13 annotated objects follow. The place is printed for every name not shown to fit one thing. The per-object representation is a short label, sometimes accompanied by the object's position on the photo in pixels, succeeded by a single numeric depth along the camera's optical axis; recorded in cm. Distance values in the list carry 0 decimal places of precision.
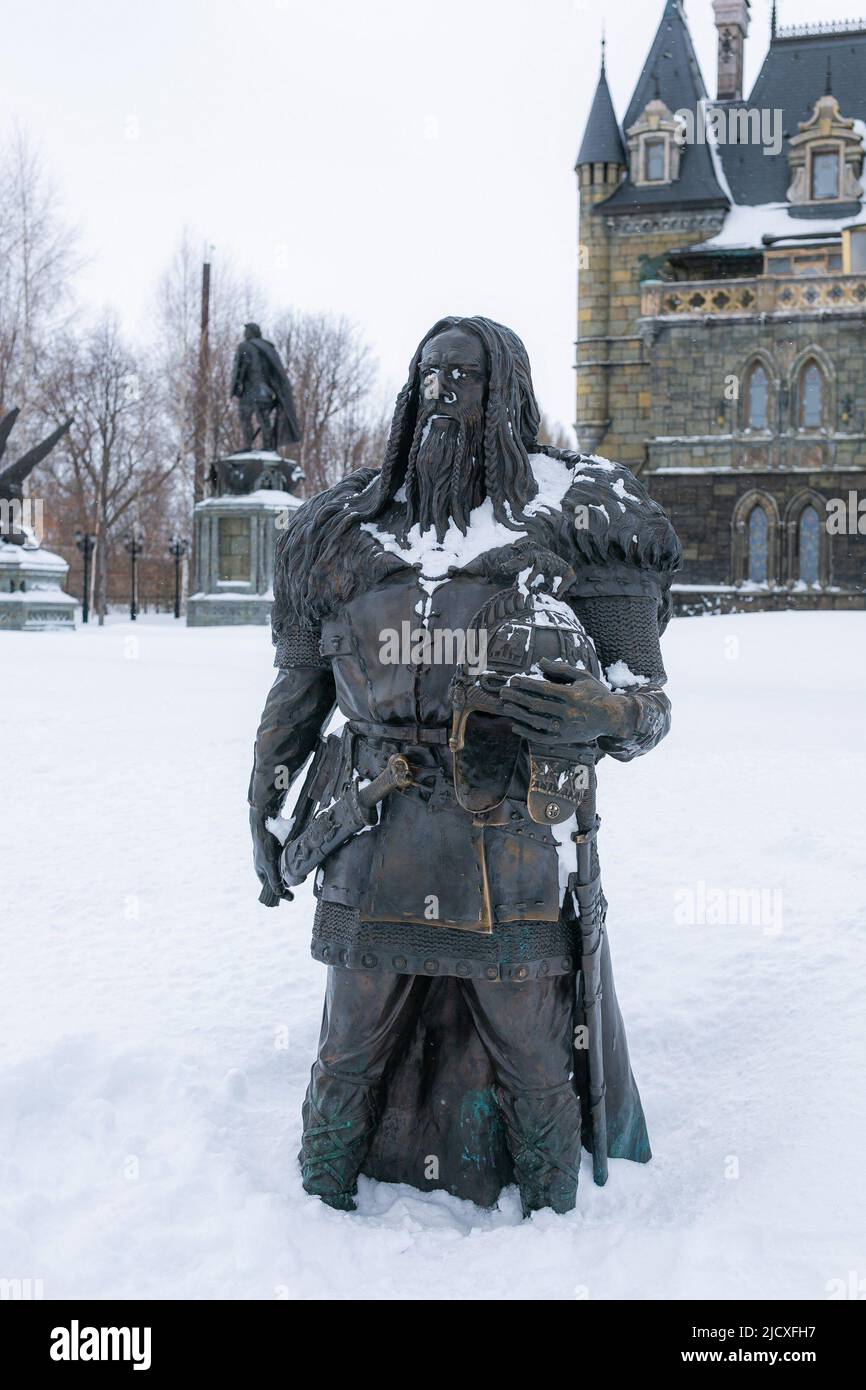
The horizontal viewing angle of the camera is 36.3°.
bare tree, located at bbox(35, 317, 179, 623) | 3231
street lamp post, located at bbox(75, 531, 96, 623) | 2862
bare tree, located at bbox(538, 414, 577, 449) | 8131
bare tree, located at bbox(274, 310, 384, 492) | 3934
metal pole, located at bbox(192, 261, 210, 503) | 3438
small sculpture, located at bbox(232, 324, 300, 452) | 2150
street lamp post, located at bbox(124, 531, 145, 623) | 3175
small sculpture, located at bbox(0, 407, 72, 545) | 1805
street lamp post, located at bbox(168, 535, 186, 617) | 3309
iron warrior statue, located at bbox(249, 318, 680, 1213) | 297
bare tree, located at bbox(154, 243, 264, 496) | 3541
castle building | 2825
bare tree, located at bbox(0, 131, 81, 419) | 3055
